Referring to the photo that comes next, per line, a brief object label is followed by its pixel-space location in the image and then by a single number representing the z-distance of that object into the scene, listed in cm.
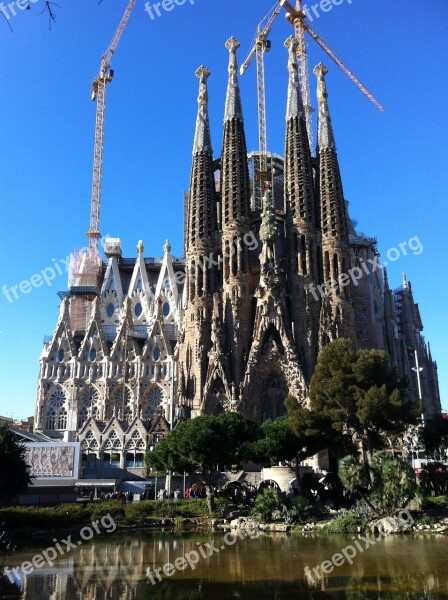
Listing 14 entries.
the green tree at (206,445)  3494
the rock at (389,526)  2603
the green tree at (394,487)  2755
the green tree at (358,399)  3375
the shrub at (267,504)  3003
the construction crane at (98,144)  8938
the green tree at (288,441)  3622
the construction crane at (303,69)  8825
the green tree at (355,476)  2877
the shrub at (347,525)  2686
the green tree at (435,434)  4531
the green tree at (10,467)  2553
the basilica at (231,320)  5906
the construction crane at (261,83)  7900
